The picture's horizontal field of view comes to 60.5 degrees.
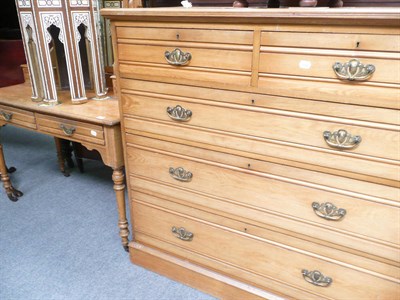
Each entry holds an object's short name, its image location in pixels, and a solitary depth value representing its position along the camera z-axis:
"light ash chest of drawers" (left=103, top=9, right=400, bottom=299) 1.06
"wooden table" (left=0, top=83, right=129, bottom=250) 1.68
